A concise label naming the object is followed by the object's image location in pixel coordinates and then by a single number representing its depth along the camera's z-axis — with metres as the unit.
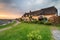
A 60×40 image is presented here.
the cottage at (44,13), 8.22
